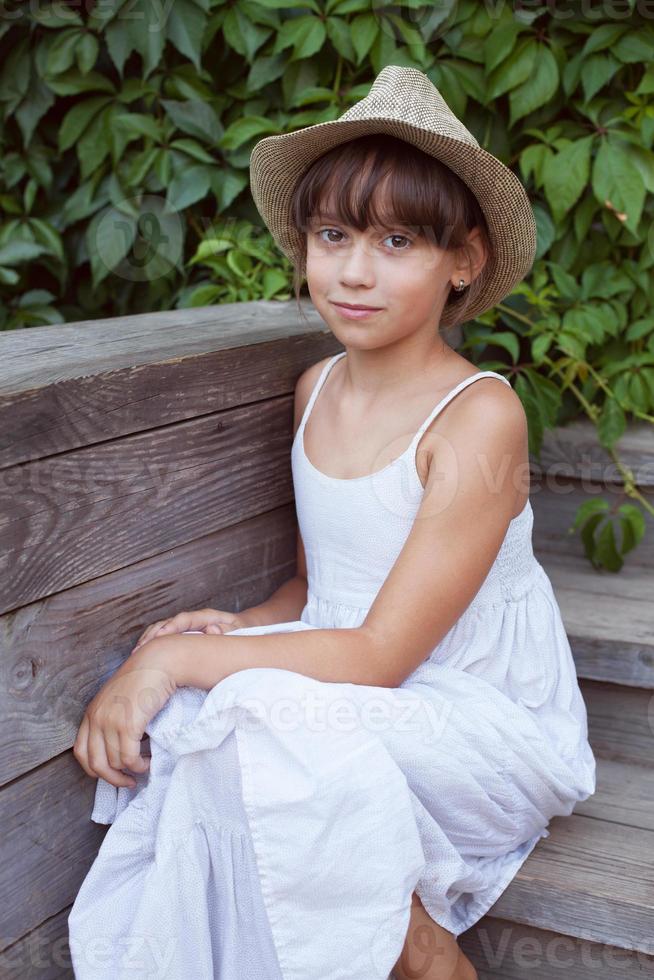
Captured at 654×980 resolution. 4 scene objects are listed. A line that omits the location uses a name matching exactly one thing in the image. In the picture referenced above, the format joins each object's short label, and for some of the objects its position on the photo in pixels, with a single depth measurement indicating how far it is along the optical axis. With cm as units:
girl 150
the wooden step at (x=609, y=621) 186
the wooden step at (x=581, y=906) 164
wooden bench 151
